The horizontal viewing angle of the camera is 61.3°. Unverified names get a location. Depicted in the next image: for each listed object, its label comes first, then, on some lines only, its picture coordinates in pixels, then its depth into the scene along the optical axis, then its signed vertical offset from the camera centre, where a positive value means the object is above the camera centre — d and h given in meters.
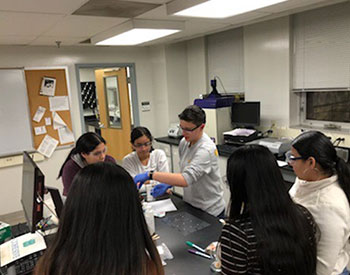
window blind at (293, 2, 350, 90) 2.86 +0.37
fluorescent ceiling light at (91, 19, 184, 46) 2.56 +0.61
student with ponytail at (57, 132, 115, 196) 2.24 -0.42
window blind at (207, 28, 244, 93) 4.02 +0.45
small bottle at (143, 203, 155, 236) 1.63 -0.67
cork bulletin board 3.96 +0.09
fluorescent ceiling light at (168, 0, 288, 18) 2.01 +0.60
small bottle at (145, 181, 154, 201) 2.20 -0.71
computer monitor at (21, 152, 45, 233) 1.48 -0.47
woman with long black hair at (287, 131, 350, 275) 1.22 -0.49
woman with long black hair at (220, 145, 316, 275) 1.07 -0.51
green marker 1.52 -0.80
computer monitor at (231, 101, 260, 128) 3.59 -0.31
